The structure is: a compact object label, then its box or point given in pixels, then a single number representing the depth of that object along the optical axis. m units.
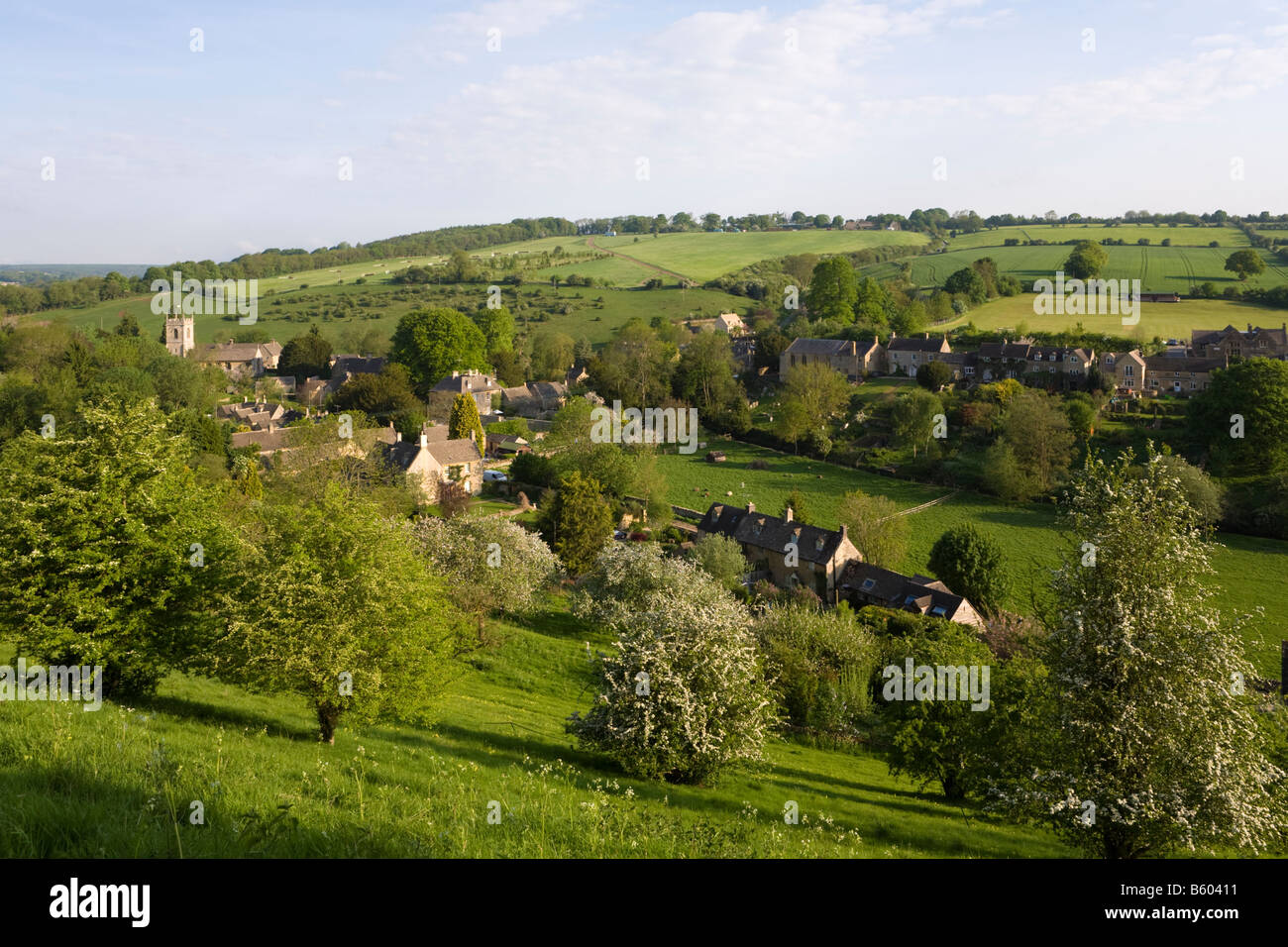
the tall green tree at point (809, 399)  82.62
